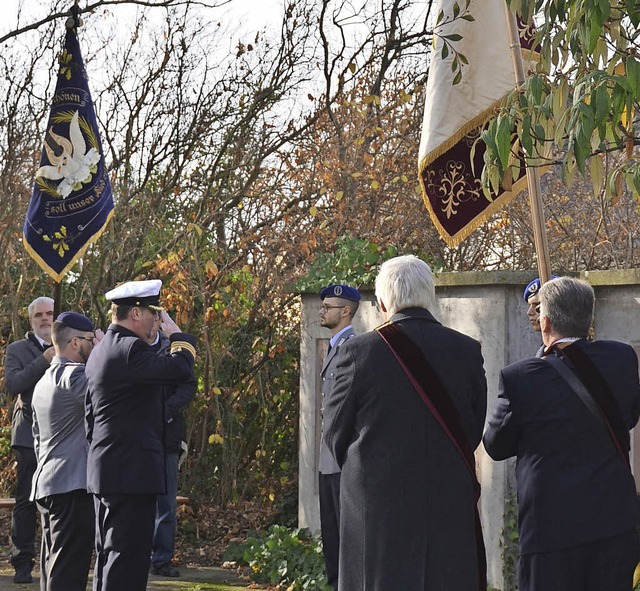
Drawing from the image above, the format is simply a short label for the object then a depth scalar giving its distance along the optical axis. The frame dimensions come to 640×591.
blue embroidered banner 9.81
